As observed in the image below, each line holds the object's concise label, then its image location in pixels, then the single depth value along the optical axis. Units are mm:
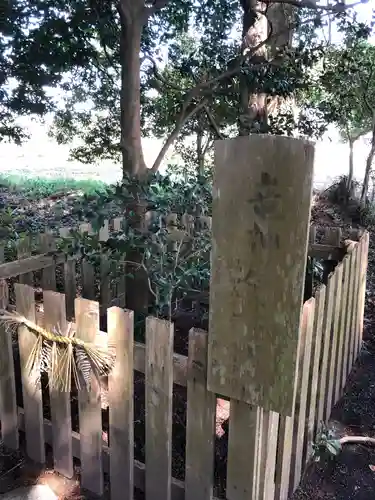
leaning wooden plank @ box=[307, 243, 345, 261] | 3027
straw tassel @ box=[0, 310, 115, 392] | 1688
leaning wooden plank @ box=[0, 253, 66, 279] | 2510
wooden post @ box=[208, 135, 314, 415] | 1138
